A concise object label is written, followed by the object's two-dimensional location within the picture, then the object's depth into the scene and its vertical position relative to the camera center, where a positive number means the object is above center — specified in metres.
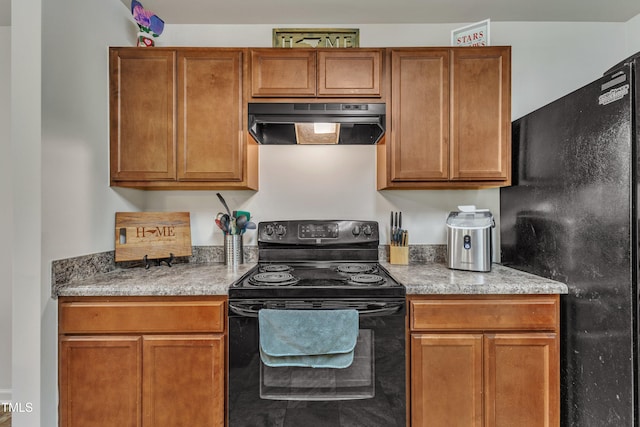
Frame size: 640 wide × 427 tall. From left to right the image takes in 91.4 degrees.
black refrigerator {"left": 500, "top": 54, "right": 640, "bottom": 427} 1.21 -0.08
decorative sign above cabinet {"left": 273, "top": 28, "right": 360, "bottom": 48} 1.91 +1.08
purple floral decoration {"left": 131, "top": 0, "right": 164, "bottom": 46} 1.81 +1.14
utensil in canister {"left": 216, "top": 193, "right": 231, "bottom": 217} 2.08 +0.07
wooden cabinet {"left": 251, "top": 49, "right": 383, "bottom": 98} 1.81 +0.81
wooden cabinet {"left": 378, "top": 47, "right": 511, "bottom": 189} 1.80 +0.57
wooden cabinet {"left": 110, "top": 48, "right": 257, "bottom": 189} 1.80 +0.57
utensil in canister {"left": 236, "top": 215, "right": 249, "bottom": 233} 2.04 -0.06
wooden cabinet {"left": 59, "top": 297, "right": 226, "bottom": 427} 1.44 -0.72
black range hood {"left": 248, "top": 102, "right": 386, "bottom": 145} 1.75 +0.55
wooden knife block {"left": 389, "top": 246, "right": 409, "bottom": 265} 2.03 -0.27
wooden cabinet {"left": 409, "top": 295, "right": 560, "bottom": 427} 1.46 -0.70
